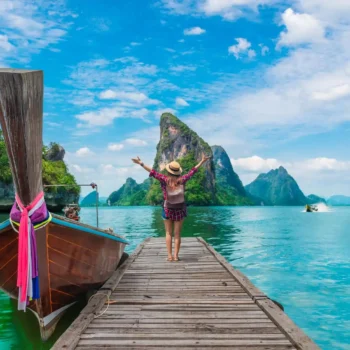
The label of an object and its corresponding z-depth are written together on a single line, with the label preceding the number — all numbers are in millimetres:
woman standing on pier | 6414
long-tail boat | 2971
